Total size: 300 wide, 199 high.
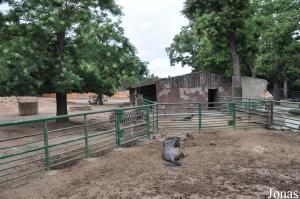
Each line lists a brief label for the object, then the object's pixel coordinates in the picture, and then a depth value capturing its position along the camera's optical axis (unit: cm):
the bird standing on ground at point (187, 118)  1468
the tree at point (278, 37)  2369
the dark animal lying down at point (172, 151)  800
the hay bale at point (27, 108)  2727
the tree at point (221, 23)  2300
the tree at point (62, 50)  1739
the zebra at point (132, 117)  1243
